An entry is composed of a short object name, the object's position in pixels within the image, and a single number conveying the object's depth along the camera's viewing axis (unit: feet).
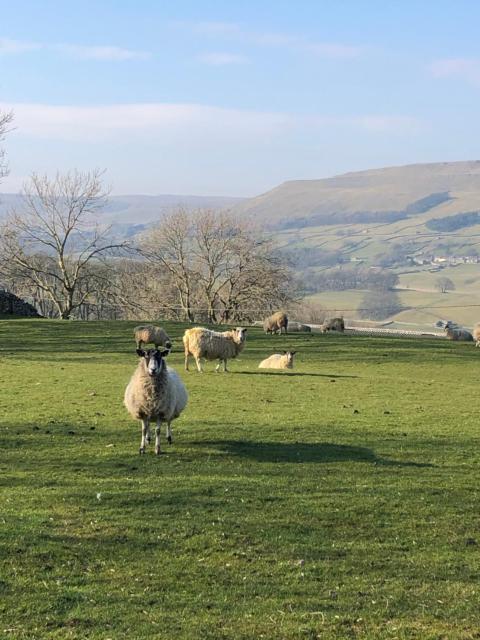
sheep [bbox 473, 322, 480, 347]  142.82
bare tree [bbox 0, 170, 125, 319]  196.24
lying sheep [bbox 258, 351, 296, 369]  99.14
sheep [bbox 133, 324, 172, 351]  118.52
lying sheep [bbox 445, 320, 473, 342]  163.43
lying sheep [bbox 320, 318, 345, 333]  173.70
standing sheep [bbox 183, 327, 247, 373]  89.40
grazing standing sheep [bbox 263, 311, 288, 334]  145.38
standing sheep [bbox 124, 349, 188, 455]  47.62
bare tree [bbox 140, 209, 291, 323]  229.25
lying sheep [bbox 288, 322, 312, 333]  164.76
